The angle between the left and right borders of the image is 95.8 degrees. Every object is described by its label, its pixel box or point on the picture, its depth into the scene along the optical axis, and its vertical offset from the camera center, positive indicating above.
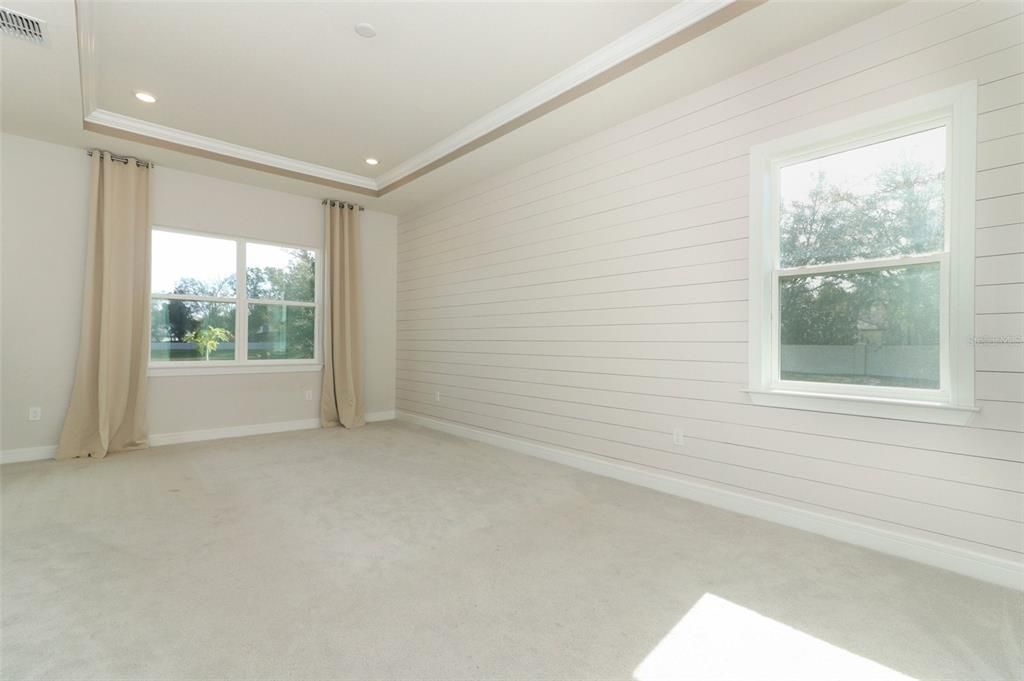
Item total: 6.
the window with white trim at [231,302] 4.79 +0.40
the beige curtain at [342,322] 5.69 +0.21
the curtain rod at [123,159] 4.31 +1.72
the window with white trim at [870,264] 2.20 +0.41
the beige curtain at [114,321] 4.25 +0.16
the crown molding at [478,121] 2.59 +1.80
